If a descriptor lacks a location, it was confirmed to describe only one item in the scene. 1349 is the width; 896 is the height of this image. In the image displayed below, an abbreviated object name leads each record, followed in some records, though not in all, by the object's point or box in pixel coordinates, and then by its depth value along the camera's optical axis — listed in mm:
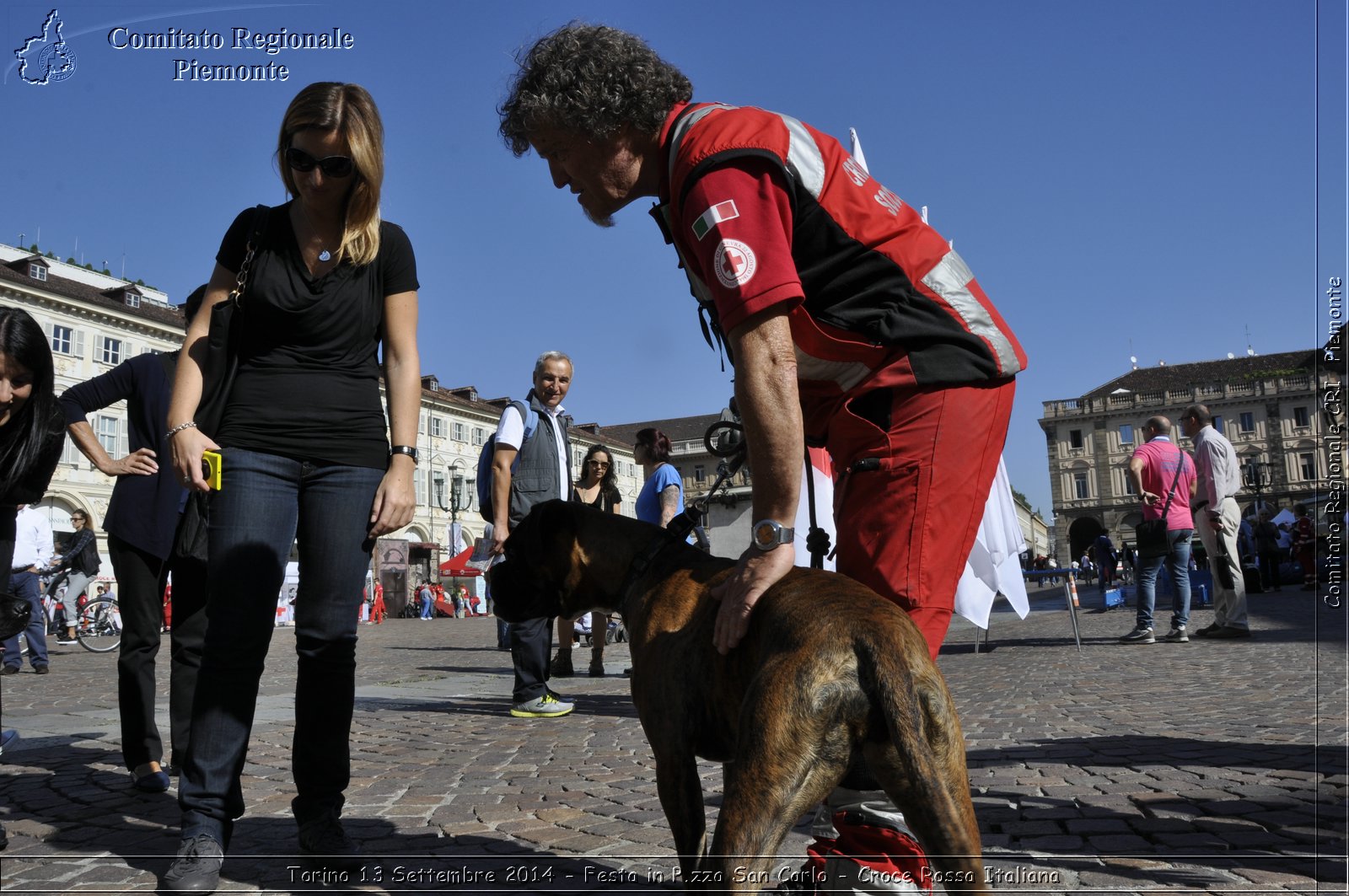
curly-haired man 2059
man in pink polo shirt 10602
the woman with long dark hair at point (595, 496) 9219
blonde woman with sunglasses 3123
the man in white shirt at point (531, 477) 6859
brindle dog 1729
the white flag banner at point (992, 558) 3006
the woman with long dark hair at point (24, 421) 3500
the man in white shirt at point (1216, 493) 9852
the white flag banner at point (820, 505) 5926
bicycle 17938
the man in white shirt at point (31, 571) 11164
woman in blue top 8922
